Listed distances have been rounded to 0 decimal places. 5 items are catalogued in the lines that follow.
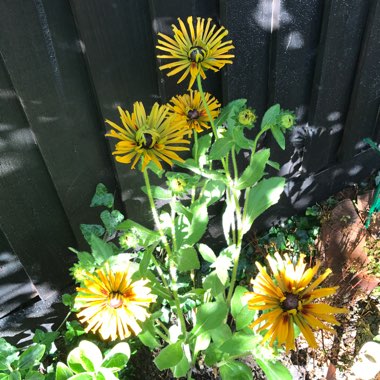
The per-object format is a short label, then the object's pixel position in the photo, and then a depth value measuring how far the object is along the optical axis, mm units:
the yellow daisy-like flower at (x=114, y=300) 832
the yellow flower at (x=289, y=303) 799
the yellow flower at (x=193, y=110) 1073
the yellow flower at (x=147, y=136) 883
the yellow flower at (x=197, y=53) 957
